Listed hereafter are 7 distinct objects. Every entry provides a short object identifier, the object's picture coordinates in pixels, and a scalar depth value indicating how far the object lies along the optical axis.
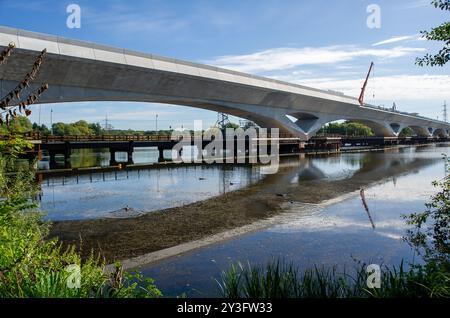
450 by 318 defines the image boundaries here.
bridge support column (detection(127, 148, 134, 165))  37.31
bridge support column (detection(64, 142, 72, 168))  32.12
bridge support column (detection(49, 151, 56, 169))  32.31
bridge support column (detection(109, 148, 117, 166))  38.88
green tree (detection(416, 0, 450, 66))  6.18
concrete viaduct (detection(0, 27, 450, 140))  27.47
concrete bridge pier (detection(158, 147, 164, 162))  42.49
